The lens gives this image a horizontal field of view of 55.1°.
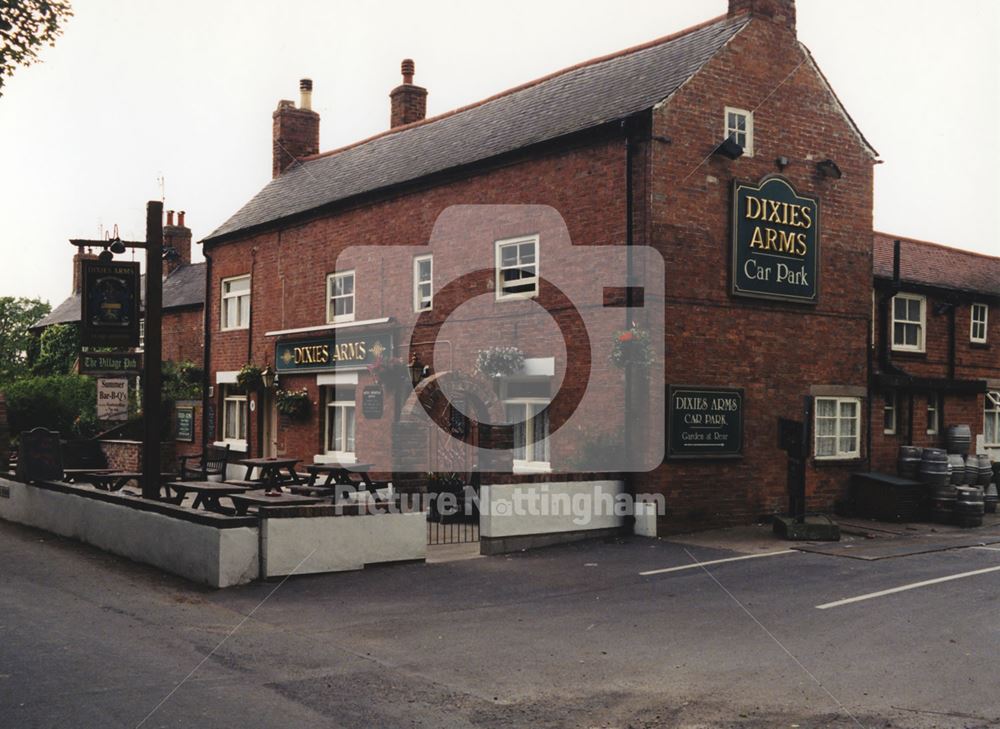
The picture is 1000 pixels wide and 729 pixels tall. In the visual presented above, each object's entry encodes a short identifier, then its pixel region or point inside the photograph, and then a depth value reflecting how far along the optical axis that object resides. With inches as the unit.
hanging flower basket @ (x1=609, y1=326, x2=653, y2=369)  566.3
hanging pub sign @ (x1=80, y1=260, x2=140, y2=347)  554.9
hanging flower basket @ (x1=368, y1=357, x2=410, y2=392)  754.8
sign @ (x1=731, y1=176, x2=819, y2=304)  623.5
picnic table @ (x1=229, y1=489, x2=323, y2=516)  468.1
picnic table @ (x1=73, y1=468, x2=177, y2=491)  599.2
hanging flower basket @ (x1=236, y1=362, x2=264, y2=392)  918.6
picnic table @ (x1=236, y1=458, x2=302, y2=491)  658.8
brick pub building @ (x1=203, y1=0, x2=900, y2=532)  588.4
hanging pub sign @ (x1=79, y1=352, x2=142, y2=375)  687.7
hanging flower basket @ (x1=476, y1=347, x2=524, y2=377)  645.9
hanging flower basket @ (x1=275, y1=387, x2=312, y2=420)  860.0
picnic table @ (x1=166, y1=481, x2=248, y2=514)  503.2
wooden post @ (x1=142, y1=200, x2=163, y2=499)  535.5
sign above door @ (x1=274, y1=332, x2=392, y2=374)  774.5
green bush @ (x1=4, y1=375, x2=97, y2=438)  1159.0
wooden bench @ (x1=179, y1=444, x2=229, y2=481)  683.4
